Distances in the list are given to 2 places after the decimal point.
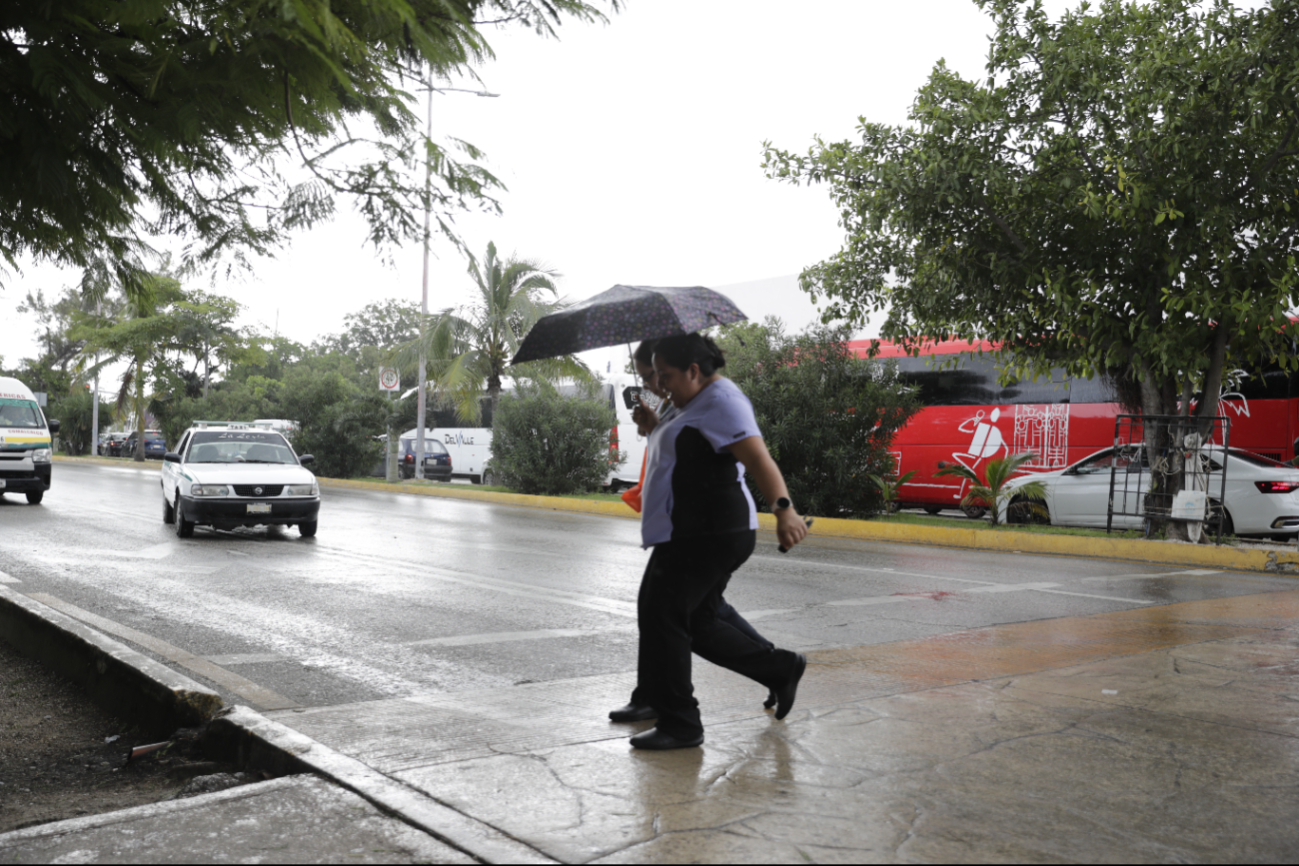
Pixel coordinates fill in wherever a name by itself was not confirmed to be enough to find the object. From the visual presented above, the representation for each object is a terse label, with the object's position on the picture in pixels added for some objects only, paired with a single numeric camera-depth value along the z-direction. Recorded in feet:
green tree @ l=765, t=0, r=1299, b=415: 40.45
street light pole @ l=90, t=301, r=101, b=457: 166.40
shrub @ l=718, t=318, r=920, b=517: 58.39
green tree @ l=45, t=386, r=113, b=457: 186.19
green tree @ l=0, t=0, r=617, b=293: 10.01
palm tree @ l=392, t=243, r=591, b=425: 97.50
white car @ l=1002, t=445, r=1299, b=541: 47.88
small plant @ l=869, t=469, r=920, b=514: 58.44
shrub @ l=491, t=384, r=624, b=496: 79.05
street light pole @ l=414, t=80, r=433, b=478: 97.45
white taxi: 43.42
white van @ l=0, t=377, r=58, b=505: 60.44
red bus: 55.42
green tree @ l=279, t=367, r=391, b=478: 100.37
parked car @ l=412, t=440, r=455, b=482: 121.08
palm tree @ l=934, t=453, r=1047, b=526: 54.03
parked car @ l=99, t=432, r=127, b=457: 181.68
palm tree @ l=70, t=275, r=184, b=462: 119.96
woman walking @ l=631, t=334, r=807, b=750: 13.67
